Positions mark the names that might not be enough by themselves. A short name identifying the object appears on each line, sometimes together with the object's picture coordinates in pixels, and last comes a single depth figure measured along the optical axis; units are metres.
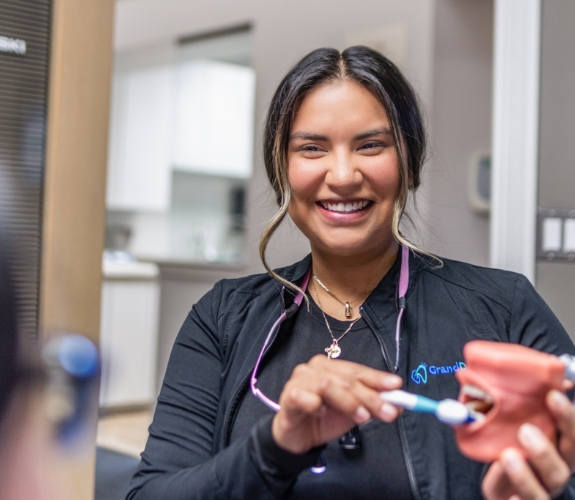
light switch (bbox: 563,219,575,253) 1.75
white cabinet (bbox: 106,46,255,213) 4.46
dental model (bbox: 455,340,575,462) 0.65
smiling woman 0.96
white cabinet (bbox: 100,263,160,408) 4.16
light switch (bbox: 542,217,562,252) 1.78
